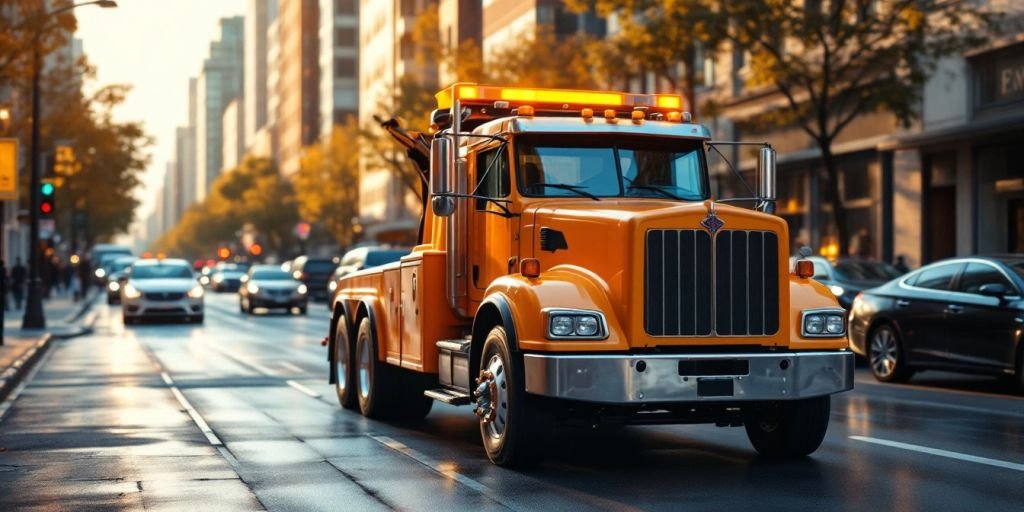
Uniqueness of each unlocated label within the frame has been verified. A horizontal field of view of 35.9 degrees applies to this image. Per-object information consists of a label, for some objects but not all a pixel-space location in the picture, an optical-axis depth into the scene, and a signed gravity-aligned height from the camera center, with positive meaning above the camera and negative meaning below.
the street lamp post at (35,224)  35.12 +0.68
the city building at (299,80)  149.88 +17.07
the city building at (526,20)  66.56 +10.25
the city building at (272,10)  184.30 +29.08
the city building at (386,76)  97.12 +11.60
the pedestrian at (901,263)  28.50 -0.19
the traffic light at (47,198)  34.91 +1.24
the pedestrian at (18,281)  56.08 -0.97
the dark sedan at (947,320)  17.31 -0.78
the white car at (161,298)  39.88 -1.12
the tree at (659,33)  30.92 +4.49
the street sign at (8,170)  28.39 +1.52
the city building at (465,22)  85.06 +12.58
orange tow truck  10.40 -0.23
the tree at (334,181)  97.25 +4.56
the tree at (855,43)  30.23 +4.13
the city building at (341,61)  131.75 +16.29
